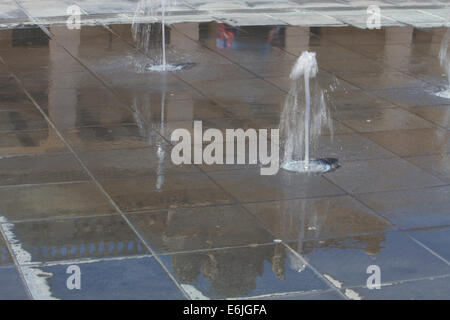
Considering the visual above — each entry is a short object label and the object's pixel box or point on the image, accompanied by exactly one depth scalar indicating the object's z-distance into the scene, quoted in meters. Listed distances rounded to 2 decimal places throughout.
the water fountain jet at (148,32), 13.81
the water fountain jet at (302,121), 9.46
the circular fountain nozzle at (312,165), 9.24
